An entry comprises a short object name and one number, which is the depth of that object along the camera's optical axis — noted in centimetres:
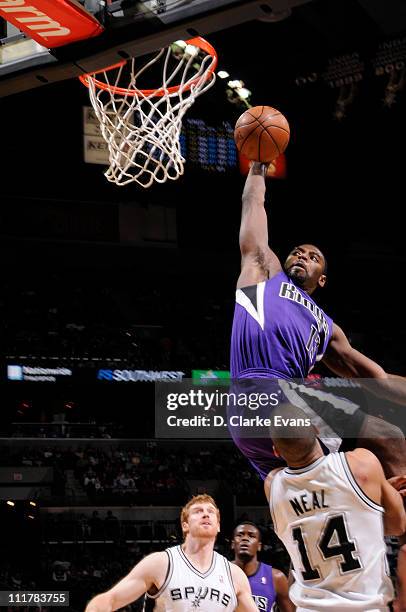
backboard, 447
